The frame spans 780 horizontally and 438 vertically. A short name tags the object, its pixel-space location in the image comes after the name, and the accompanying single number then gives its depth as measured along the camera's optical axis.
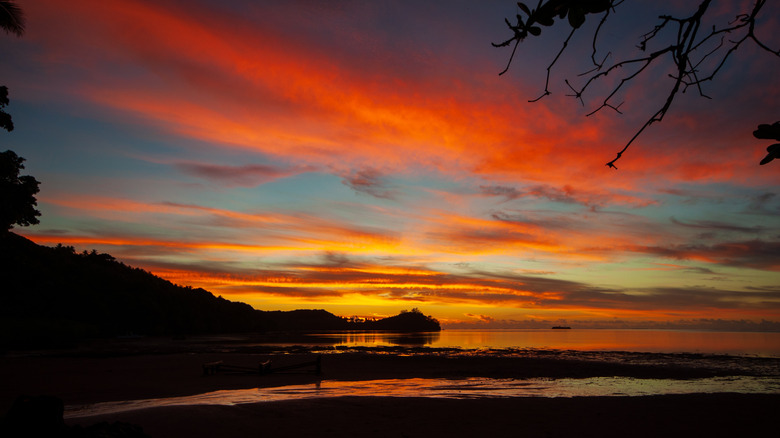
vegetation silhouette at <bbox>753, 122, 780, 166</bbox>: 2.20
